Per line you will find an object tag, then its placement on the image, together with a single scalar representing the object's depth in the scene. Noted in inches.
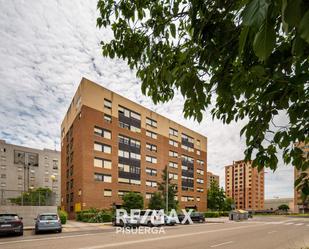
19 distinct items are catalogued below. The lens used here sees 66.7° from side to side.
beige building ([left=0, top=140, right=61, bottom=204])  2839.0
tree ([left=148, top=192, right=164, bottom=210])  1424.2
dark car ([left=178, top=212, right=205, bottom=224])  1286.4
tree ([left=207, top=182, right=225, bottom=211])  2464.4
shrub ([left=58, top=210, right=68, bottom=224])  1001.3
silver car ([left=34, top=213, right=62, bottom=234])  669.3
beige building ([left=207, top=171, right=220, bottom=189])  4529.8
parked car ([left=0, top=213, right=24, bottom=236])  609.0
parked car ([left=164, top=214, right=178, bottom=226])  958.6
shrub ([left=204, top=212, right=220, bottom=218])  1924.9
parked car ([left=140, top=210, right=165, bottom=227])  898.9
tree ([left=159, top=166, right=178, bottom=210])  1503.2
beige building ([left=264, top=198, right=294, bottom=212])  4415.4
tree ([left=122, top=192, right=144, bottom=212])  1376.7
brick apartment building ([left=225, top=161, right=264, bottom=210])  3877.2
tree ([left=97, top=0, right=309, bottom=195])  76.4
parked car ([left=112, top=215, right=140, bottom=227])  889.0
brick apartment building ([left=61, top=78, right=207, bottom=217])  1422.3
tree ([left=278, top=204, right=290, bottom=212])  3894.3
